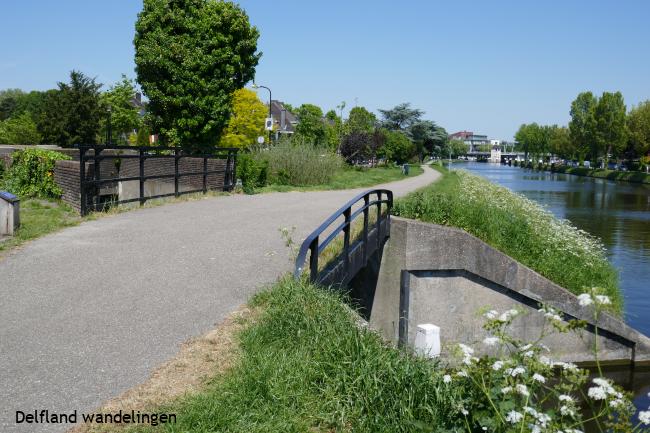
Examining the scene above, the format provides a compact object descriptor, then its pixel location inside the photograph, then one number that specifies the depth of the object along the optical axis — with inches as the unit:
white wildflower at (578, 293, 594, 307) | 139.3
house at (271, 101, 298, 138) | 3796.8
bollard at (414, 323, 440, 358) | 293.9
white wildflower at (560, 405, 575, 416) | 132.4
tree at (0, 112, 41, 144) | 2064.5
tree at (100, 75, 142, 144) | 2204.7
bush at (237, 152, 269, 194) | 770.2
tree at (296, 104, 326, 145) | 2623.0
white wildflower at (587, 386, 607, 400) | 124.2
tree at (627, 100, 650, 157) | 2847.0
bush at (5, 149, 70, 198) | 577.0
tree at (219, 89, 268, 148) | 2137.1
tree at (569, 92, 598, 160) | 3641.7
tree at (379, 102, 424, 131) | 3314.5
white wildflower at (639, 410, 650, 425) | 121.2
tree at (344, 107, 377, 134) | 2695.1
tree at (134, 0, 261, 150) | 1164.5
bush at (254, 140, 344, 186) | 900.3
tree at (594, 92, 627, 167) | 3189.0
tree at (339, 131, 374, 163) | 1850.4
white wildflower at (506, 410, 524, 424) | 130.1
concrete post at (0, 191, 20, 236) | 392.2
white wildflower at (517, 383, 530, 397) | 132.9
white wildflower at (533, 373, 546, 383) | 137.0
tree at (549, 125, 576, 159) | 4099.4
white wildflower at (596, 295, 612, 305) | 138.4
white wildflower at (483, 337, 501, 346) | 144.6
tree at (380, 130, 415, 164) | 2389.6
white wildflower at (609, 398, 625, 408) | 129.5
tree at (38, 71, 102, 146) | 1814.7
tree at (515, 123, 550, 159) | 5561.0
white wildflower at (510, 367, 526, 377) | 139.7
